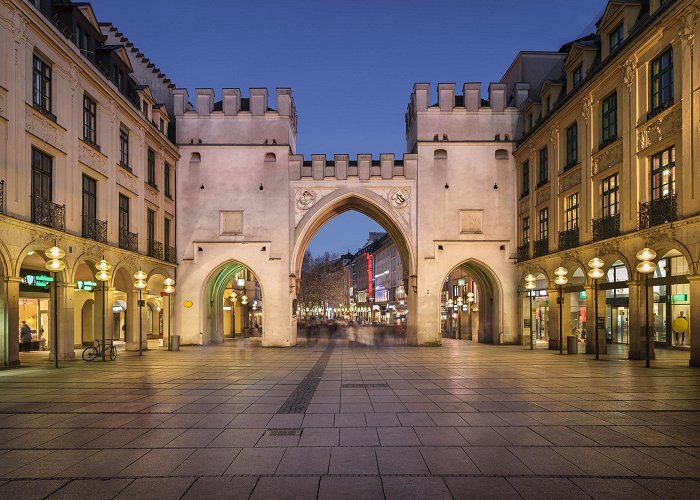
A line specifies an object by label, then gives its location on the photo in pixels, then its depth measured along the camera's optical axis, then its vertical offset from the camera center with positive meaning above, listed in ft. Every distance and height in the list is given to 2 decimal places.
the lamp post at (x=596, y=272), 75.15 +0.16
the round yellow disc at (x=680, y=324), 72.43 -6.53
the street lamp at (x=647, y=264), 63.57 +1.02
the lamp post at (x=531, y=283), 97.25 -1.64
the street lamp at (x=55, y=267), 64.18 +0.86
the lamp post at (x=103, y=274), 75.36 +0.06
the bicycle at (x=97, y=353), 76.28 -10.63
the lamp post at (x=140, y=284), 86.94 -1.46
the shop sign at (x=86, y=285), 89.76 -1.69
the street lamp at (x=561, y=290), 86.45 -2.68
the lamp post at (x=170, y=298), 99.61 -4.59
